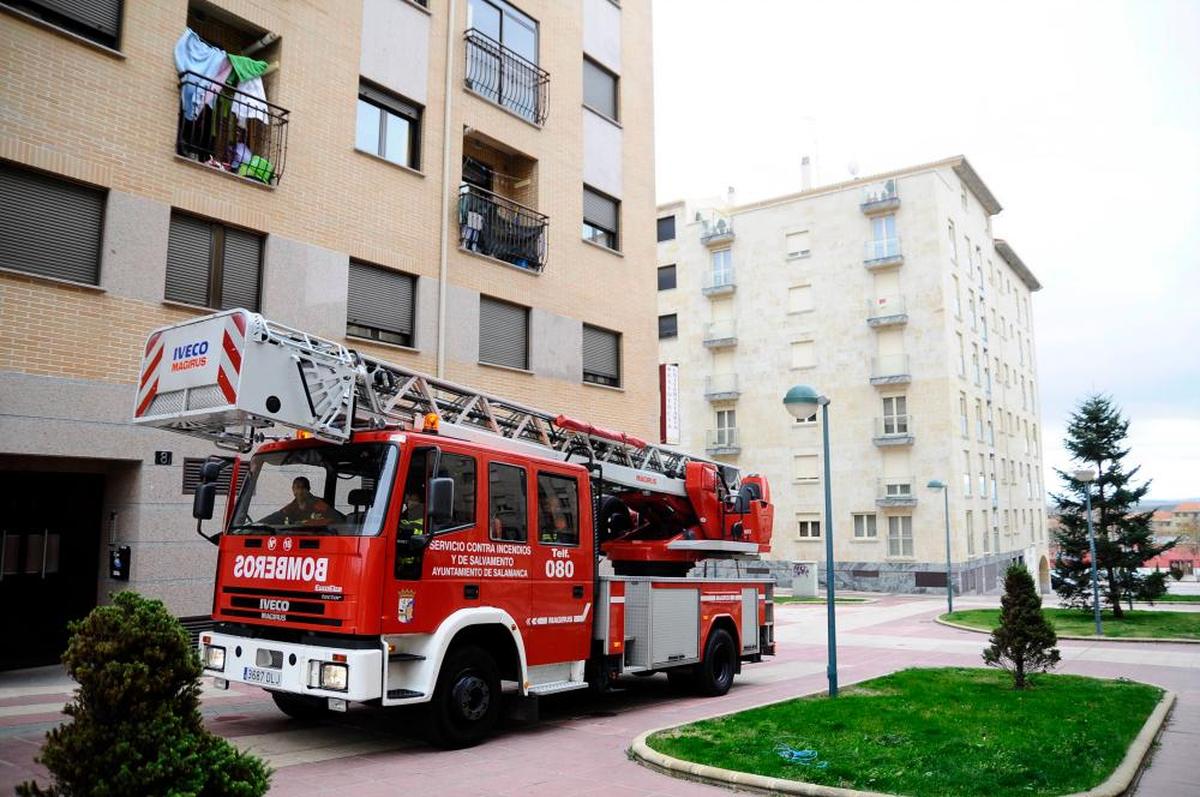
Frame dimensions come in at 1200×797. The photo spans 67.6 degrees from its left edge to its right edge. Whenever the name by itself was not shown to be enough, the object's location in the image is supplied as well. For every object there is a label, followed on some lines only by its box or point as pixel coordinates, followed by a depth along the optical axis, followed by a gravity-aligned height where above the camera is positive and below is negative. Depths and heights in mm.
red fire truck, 7254 -108
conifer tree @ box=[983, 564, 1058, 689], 11469 -1320
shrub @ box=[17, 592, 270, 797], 4051 -927
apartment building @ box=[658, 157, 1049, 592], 43062 +8790
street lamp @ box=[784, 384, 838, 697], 10422 +1364
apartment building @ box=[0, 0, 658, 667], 11109 +4672
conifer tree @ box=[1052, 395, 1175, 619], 26031 +231
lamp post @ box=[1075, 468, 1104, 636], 20156 +415
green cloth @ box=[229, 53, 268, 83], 13242 +6756
